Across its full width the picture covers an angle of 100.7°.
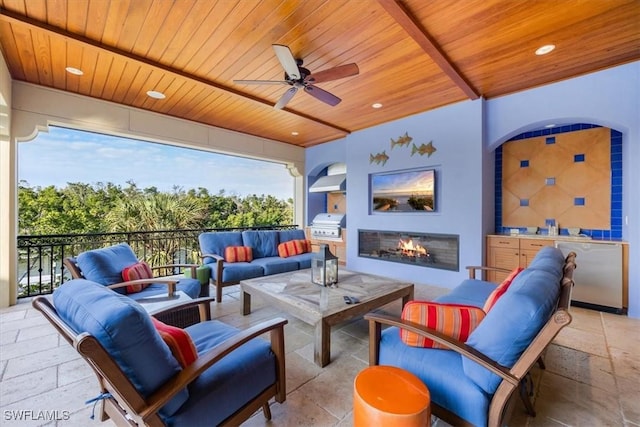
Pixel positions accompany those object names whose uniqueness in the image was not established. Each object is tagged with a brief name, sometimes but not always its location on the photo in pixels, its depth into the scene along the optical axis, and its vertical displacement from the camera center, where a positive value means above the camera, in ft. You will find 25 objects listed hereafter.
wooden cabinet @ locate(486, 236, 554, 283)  12.05 -1.70
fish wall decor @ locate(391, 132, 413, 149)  15.61 +4.51
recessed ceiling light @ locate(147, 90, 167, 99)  12.46 +5.82
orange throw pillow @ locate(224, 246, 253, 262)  13.29 -1.94
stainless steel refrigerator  10.28 -2.36
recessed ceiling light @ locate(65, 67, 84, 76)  10.35 +5.74
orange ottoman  3.58 -2.64
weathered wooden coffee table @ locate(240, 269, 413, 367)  7.06 -2.54
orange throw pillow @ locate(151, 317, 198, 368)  3.77 -1.87
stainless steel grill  20.13 -0.82
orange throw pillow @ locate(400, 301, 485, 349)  4.72 -1.88
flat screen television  14.73 +1.46
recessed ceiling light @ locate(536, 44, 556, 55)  8.84 +5.66
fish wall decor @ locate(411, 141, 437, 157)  14.55 +3.73
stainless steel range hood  20.35 +2.54
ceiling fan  7.91 +4.70
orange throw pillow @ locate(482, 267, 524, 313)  5.29 -1.64
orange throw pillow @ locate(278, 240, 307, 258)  15.11 -1.89
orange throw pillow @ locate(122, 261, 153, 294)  8.77 -1.96
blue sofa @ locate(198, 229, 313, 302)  11.95 -2.20
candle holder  9.31 -1.93
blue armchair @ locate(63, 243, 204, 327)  7.91 -1.90
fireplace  14.03 -1.89
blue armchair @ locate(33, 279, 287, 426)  3.01 -2.04
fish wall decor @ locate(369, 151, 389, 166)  16.67 +3.68
